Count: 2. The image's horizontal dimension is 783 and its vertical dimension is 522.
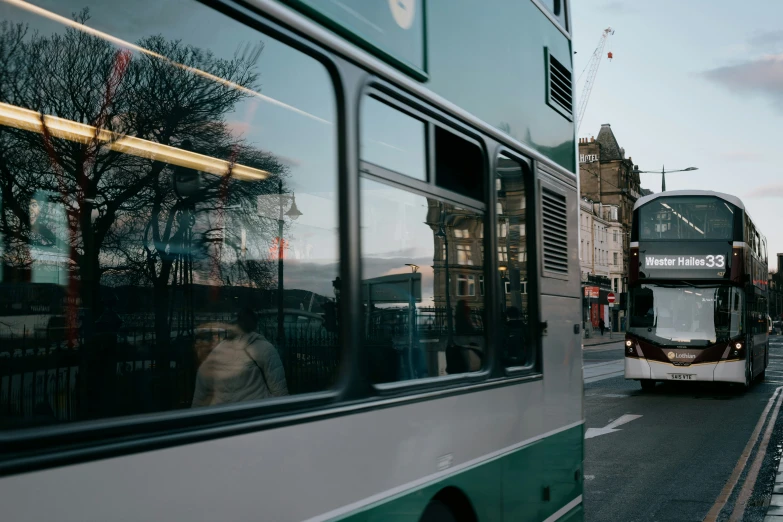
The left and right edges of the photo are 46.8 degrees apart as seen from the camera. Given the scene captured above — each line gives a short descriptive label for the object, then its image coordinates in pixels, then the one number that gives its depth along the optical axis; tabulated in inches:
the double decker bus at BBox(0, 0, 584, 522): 81.2
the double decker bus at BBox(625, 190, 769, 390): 767.1
